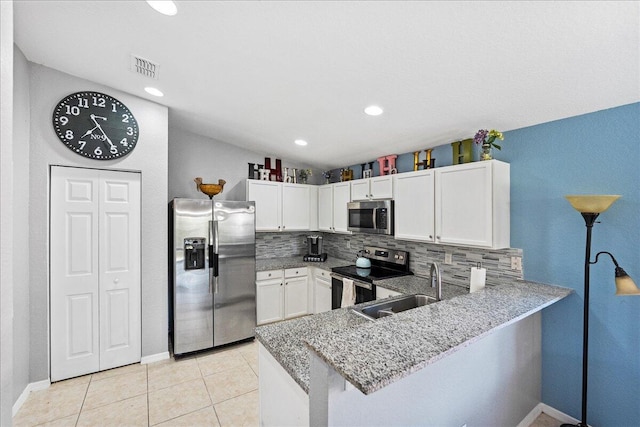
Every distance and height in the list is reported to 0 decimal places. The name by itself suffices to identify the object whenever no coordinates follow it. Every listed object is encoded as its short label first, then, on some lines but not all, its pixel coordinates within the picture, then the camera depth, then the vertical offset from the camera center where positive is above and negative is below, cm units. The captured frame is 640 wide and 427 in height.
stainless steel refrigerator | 303 -68
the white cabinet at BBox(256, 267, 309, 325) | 373 -114
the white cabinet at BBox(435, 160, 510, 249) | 234 +9
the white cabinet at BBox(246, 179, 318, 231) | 391 +13
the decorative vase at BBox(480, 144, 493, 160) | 240 +54
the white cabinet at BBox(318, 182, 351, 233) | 395 +10
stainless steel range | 307 -71
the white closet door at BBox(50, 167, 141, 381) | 258 -56
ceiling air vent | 219 +119
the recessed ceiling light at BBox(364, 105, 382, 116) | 238 +91
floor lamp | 163 -34
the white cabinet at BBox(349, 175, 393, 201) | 331 +32
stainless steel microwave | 325 -4
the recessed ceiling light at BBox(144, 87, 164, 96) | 264 +118
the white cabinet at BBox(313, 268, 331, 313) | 373 -107
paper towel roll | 234 -55
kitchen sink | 200 -74
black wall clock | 257 +85
